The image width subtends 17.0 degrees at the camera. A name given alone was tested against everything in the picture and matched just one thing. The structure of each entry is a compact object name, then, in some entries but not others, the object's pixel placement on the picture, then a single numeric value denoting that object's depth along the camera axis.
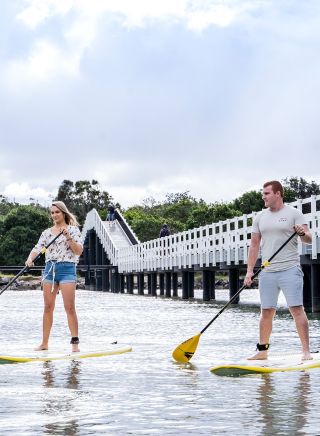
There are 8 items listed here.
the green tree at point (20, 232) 104.75
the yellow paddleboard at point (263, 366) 9.59
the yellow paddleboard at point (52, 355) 11.03
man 10.02
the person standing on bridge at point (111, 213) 79.79
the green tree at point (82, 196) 154.88
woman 11.41
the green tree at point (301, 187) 129.25
